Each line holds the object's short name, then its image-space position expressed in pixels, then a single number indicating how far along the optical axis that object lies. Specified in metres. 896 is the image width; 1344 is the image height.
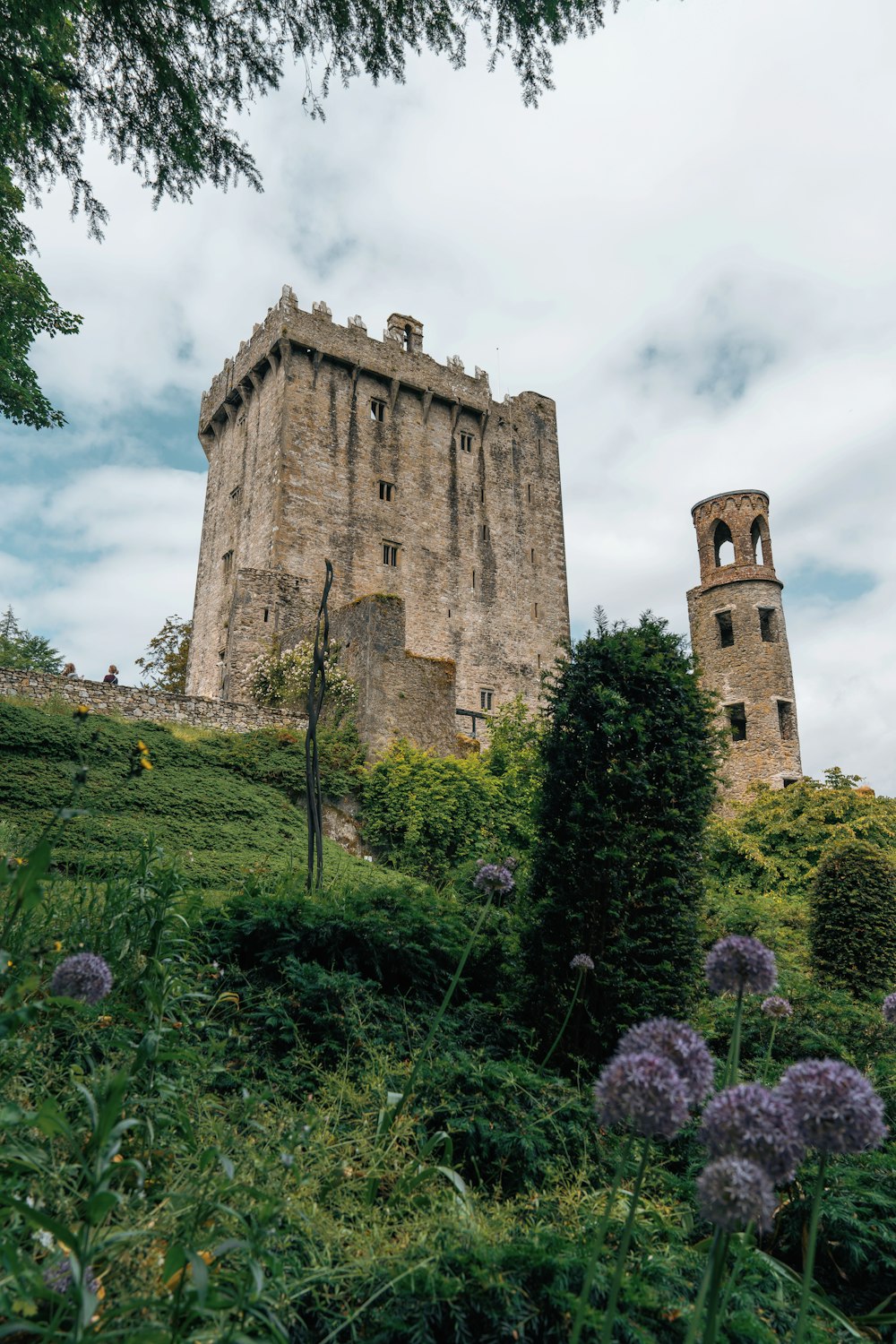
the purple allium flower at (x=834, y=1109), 1.50
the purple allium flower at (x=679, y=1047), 1.68
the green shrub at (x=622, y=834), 5.04
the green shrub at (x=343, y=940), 4.82
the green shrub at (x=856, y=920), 8.79
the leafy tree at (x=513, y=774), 14.45
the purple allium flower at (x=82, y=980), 2.28
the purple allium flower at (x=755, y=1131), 1.42
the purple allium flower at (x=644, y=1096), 1.53
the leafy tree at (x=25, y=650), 40.81
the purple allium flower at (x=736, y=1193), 1.34
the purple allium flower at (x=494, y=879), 3.53
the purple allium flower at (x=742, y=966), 2.04
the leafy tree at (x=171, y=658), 31.39
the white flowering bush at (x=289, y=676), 17.42
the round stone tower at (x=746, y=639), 26.28
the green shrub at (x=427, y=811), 14.33
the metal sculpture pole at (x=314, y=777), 6.73
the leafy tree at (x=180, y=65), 5.38
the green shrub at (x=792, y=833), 14.70
